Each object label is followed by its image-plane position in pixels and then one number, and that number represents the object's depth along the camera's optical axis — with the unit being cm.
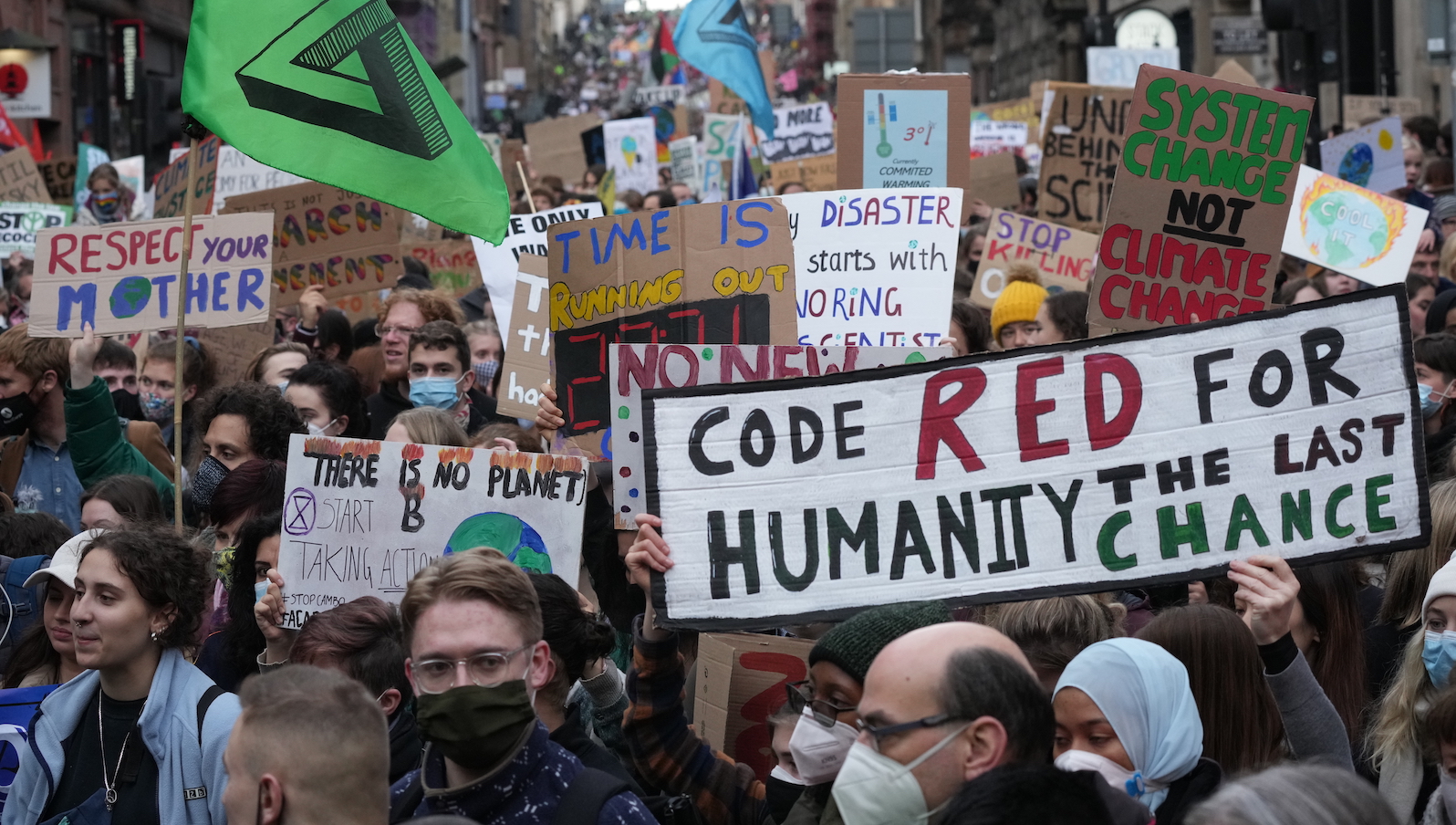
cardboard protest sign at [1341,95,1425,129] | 1622
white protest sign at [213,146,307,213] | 1288
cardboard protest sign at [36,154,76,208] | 1733
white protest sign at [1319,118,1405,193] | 1267
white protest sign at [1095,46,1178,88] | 2027
